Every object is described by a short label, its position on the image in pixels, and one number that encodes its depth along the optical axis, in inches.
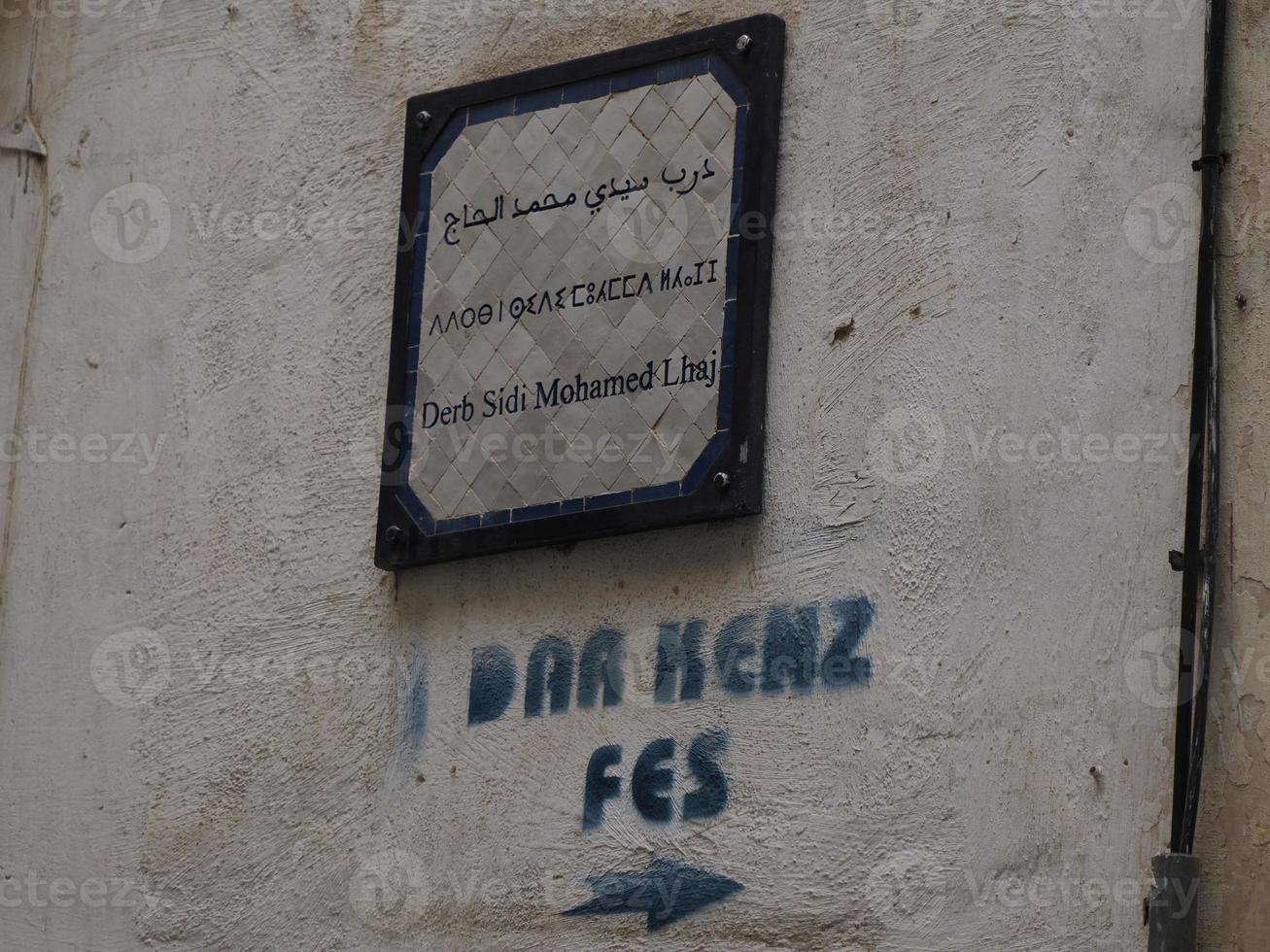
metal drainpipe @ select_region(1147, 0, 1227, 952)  167.5
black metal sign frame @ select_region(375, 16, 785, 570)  200.1
